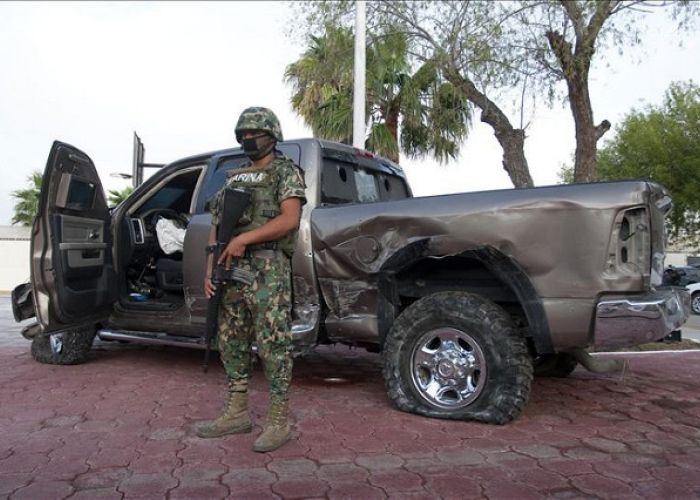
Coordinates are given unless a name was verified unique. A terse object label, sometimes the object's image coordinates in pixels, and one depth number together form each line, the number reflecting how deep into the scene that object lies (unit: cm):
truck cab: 443
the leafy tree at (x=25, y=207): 2698
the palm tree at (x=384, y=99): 935
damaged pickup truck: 324
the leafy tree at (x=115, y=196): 2247
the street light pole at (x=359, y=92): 824
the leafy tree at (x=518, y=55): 750
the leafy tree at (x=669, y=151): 1777
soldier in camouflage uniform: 317
